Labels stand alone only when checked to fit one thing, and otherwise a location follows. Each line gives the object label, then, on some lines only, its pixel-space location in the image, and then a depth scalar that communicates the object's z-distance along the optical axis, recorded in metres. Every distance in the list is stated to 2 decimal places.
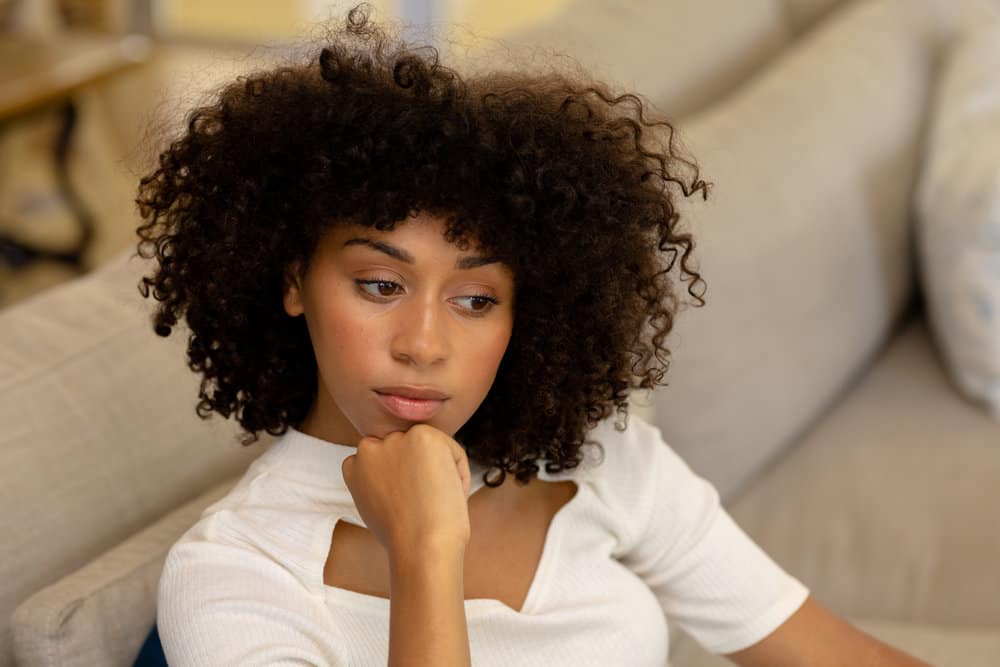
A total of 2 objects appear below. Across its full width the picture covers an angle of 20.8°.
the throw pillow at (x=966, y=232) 2.55
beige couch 1.82
